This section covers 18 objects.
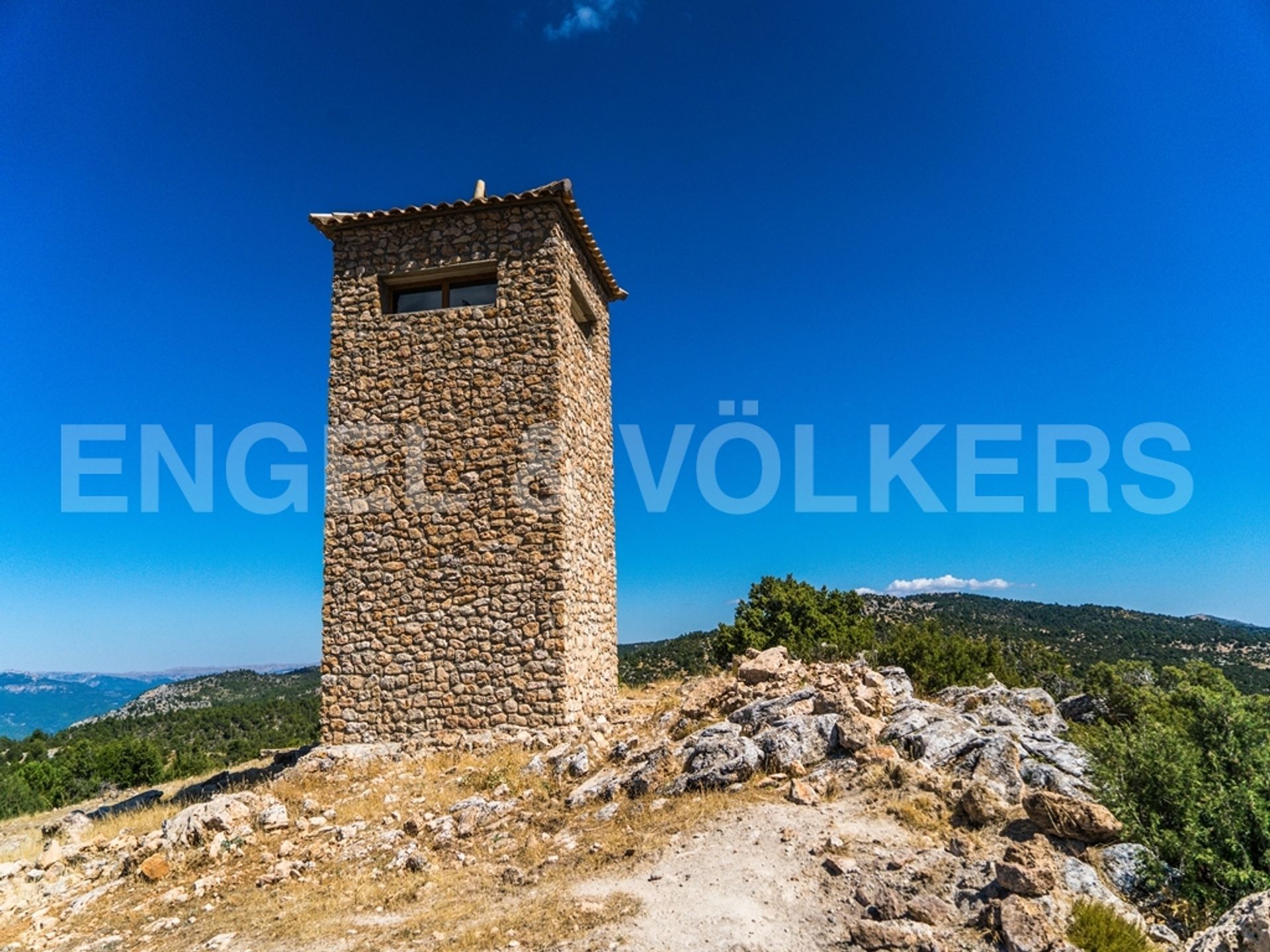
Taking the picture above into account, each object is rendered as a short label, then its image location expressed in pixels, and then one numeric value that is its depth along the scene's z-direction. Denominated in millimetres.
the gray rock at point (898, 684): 8870
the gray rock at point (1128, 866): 4836
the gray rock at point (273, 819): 8055
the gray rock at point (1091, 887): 4586
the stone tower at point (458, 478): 10109
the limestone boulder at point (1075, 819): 5145
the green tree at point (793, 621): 20641
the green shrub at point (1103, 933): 4082
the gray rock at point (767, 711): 7988
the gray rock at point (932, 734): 6688
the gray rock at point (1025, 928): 4016
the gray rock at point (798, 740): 7004
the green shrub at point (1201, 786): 4781
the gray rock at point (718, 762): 6895
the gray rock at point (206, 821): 7754
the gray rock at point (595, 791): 7262
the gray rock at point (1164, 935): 4461
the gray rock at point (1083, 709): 9570
